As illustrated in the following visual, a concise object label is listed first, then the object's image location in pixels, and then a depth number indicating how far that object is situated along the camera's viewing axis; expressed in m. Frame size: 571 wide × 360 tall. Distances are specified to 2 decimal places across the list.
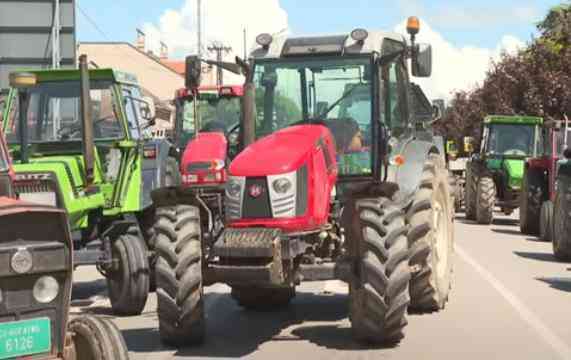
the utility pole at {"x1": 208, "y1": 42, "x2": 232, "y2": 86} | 73.29
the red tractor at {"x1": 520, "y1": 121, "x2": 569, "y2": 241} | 20.20
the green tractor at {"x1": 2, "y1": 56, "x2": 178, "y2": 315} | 10.30
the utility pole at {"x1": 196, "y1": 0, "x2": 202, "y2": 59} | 54.25
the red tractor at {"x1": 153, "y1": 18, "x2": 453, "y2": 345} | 8.23
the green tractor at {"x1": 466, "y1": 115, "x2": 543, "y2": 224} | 24.33
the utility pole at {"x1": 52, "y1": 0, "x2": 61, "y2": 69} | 13.34
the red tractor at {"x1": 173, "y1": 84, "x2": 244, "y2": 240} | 9.32
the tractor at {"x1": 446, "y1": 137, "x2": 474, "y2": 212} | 27.41
